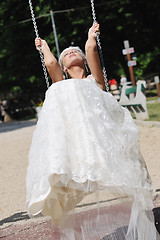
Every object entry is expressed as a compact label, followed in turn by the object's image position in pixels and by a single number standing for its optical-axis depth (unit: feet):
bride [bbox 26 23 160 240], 10.52
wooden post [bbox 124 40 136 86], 69.08
